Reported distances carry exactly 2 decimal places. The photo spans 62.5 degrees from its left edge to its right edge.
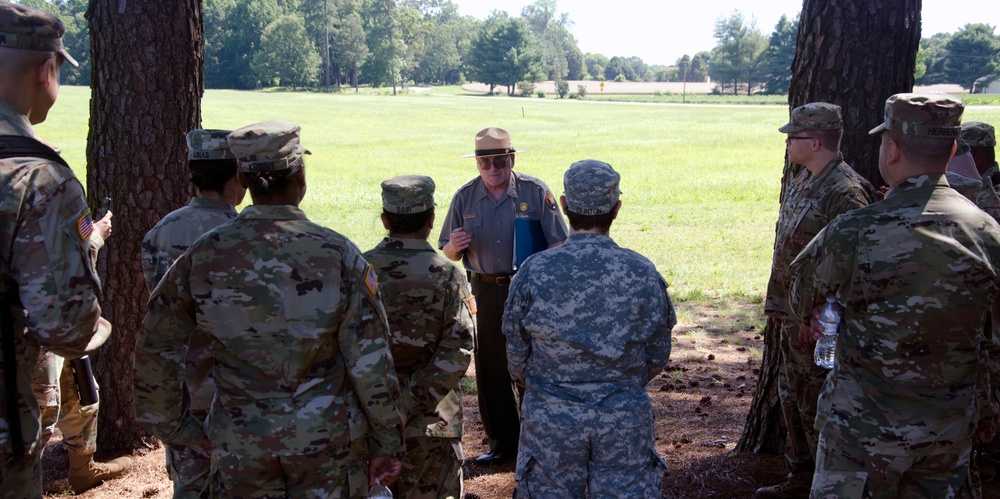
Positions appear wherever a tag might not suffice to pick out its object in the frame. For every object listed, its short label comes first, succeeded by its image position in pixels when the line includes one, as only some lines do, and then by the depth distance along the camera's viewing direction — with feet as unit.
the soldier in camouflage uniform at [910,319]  10.34
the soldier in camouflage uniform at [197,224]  11.80
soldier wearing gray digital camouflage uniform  10.87
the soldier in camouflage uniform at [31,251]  9.31
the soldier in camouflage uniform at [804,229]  14.25
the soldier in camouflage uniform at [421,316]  12.14
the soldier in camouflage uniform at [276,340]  9.57
